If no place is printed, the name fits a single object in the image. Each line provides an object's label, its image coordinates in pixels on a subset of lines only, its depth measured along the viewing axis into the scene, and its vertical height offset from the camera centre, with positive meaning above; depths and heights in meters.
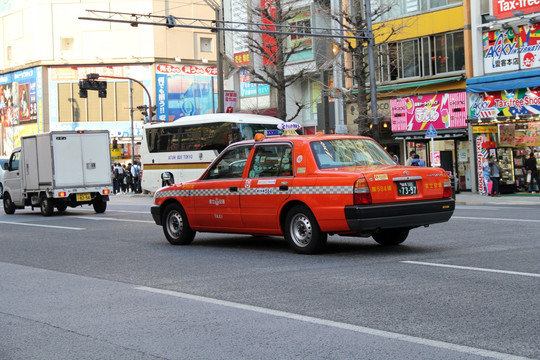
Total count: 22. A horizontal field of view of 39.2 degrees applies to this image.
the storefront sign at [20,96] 70.19 +8.85
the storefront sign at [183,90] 69.62 +8.68
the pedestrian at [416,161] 28.23 +0.48
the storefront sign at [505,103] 28.48 +2.62
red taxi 10.35 -0.21
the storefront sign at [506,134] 30.39 +1.46
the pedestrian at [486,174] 28.69 -0.11
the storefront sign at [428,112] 32.19 +2.72
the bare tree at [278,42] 35.56 +7.05
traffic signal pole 37.44 +5.50
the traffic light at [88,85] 37.67 +5.09
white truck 24.11 +0.56
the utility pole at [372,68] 27.31 +4.02
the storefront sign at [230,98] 39.50 +4.33
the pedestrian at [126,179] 47.19 +0.38
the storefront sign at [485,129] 30.56 +1.70
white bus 31.41 +1.83
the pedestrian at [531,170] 28.75 -0.02
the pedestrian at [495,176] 28.47 -0.20
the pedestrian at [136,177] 45.75 +0.47
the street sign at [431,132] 27.57 +1.50
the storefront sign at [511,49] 28.44 +4.68
